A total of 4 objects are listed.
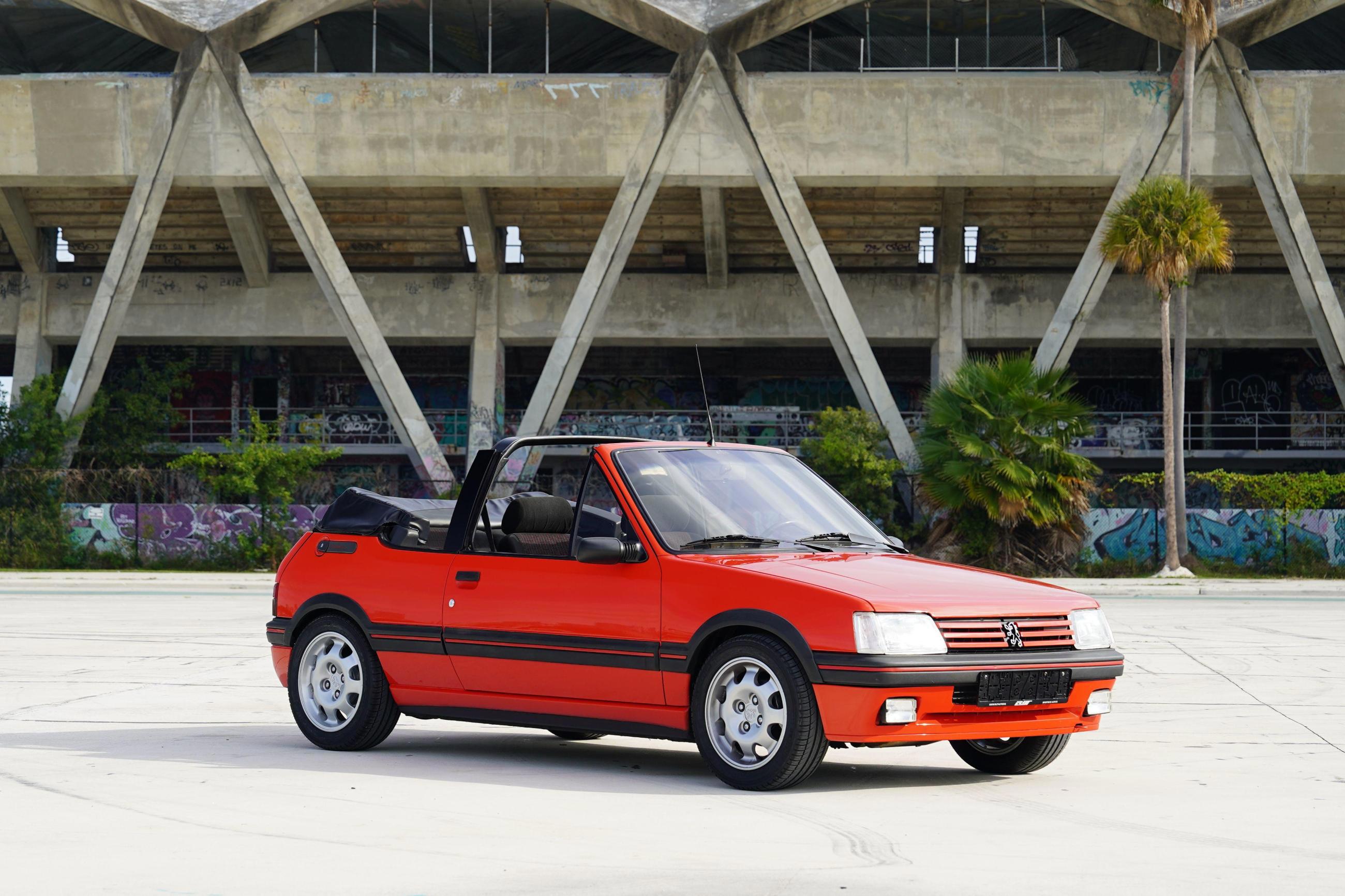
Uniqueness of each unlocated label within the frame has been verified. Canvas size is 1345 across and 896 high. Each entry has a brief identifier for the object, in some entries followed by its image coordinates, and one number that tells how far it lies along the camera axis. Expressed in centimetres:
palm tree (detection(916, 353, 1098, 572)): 2936
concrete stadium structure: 3512
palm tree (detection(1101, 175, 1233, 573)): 3084
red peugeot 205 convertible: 717
